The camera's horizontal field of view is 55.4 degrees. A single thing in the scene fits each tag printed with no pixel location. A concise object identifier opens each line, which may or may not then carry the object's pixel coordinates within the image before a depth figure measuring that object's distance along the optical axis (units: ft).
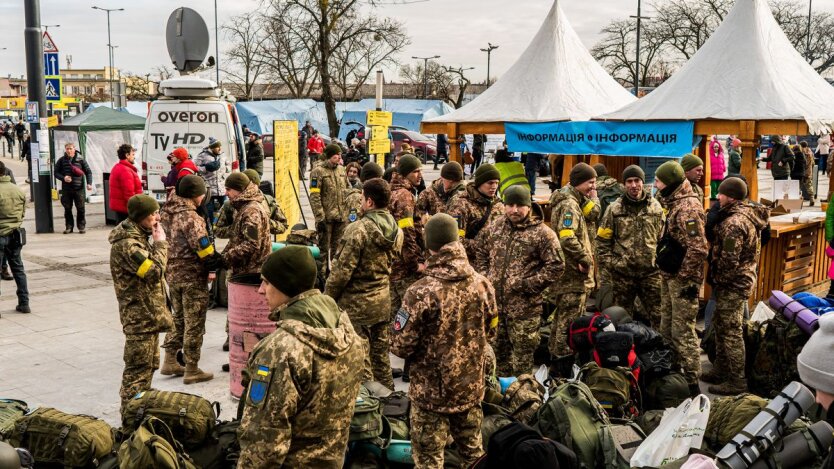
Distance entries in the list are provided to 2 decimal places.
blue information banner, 33.99
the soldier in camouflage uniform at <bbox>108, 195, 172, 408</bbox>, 20.24
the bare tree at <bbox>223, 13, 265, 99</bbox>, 184.69
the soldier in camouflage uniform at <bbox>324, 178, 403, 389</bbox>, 21.24
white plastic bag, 14.57
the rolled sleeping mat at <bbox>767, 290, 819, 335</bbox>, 20.32
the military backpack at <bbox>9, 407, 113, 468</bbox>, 16.03
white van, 43.93
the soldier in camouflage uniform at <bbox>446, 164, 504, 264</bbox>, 25.89
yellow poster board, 40.29
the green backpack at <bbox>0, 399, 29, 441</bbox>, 16.97
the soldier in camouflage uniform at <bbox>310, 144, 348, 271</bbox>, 37.91
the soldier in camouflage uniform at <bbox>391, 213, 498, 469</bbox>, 15.49
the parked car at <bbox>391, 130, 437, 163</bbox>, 117.29
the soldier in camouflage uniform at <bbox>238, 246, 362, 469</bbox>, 11.12
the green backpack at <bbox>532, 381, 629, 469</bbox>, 15.29
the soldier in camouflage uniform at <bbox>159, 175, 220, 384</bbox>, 23.49
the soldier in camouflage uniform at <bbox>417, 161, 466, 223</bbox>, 28.89
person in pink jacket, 60.75
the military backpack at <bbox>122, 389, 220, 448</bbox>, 16.47
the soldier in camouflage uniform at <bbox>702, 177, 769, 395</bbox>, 22.88
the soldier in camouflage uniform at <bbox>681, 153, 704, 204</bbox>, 29.73
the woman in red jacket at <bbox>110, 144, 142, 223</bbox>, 44.83
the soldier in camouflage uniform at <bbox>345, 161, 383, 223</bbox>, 31.27
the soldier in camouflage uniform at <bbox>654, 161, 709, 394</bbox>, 22.93
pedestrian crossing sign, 54.13
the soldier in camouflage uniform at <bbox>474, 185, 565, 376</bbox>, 21.02
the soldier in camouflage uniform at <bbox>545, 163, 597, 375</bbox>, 23.71
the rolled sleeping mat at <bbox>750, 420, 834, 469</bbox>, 11.00
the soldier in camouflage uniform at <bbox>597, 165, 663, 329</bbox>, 25.57
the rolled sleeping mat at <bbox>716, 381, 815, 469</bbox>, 10.36
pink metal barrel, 21.91
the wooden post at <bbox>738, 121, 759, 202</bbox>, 31.50
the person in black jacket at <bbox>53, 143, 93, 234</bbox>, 51.72
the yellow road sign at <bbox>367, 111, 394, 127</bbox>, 45.24
